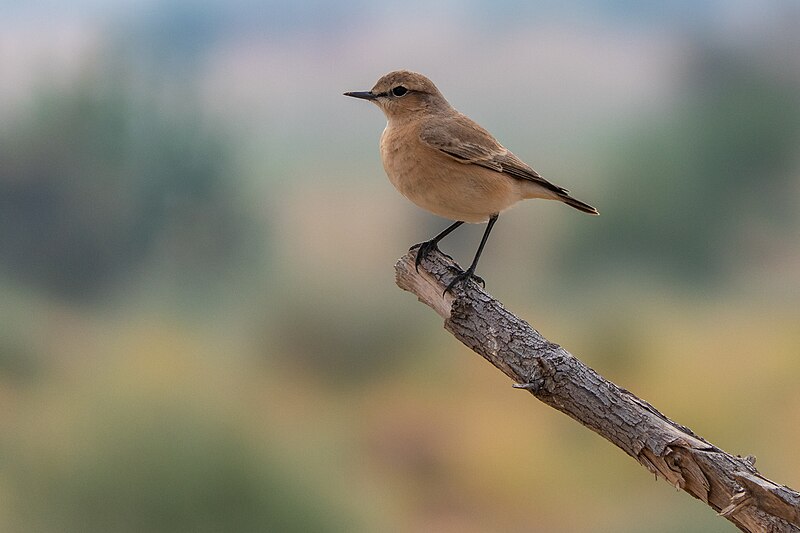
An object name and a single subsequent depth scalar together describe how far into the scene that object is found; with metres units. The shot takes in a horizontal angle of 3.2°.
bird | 7.29
